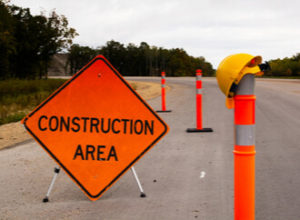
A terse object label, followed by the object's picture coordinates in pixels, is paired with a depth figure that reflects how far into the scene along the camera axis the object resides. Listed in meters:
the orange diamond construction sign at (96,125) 3.92
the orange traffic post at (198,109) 8.30
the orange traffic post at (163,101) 12.02
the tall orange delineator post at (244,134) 2.46
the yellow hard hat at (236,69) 2.40
